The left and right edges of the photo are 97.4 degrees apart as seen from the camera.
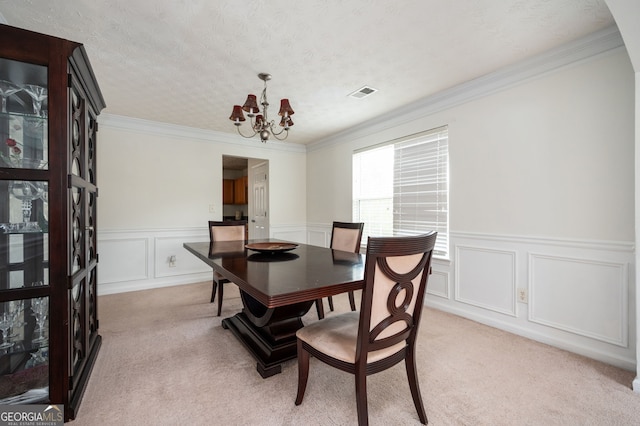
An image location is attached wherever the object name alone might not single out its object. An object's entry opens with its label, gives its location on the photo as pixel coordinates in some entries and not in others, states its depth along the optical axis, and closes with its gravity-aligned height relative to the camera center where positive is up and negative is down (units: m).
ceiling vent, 2.98 +1.30
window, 3.20 +0.32
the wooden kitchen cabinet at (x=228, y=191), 7.32 +0.54
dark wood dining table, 1.31 -0.35
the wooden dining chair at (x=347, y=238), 2.95 -0.29
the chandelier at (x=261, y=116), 2.20 +0.81
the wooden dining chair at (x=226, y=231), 3.33 -0.24
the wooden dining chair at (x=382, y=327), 1.24 -0.56
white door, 5.28 +0.21
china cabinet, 1.37 -0.04
